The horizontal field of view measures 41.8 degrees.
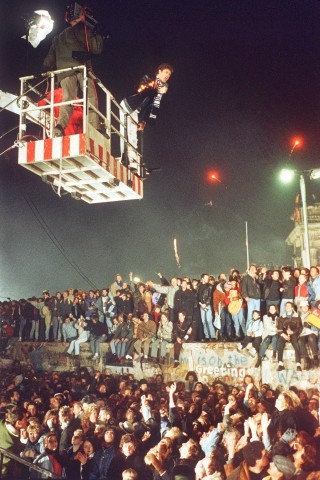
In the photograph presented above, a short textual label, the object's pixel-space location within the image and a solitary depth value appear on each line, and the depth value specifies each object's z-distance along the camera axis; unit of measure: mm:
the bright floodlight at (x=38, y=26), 6059
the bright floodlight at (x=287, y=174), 13539
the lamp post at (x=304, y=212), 14047
